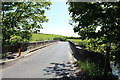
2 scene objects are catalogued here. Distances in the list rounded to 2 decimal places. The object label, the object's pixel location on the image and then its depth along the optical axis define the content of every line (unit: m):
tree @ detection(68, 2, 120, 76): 6.16
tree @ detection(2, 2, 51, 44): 15.86
